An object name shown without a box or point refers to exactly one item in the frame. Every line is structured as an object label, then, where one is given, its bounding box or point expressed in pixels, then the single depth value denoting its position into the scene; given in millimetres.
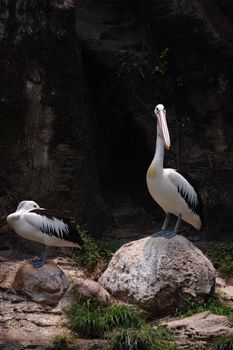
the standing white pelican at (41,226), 17547
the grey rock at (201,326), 15500
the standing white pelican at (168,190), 17719
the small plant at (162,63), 24266
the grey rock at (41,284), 16922
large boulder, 16953
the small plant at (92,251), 20141
